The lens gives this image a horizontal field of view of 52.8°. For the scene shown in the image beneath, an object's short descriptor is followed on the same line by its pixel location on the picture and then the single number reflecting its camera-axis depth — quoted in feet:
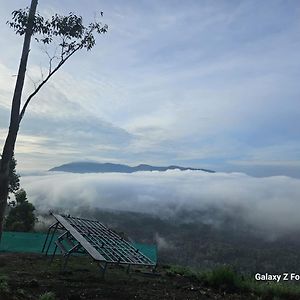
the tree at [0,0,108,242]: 20.54
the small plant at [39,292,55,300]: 15.02
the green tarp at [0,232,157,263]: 35.21
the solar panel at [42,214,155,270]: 24.45
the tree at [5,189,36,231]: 50.18
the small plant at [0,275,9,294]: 15.12
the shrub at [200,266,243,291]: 22.92
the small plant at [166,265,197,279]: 27.21
